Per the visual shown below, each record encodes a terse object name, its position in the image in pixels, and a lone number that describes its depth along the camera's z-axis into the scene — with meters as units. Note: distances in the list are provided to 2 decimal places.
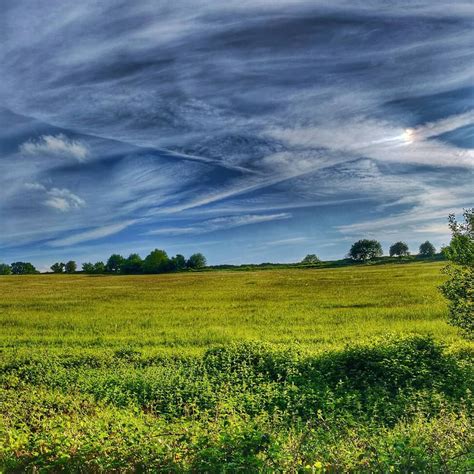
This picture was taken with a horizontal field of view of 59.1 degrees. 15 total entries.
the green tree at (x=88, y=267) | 174.01
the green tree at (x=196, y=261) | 163.39
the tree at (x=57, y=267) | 176.50
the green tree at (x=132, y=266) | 153.25
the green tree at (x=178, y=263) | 155.00
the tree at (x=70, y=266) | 180.62
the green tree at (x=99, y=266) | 174.07
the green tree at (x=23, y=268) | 161.38
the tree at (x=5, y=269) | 156.50
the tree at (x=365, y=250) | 151.50
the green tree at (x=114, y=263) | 170.12
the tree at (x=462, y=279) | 15.84
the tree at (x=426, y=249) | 143.50
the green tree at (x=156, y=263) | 149.12
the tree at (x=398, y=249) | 168.38
